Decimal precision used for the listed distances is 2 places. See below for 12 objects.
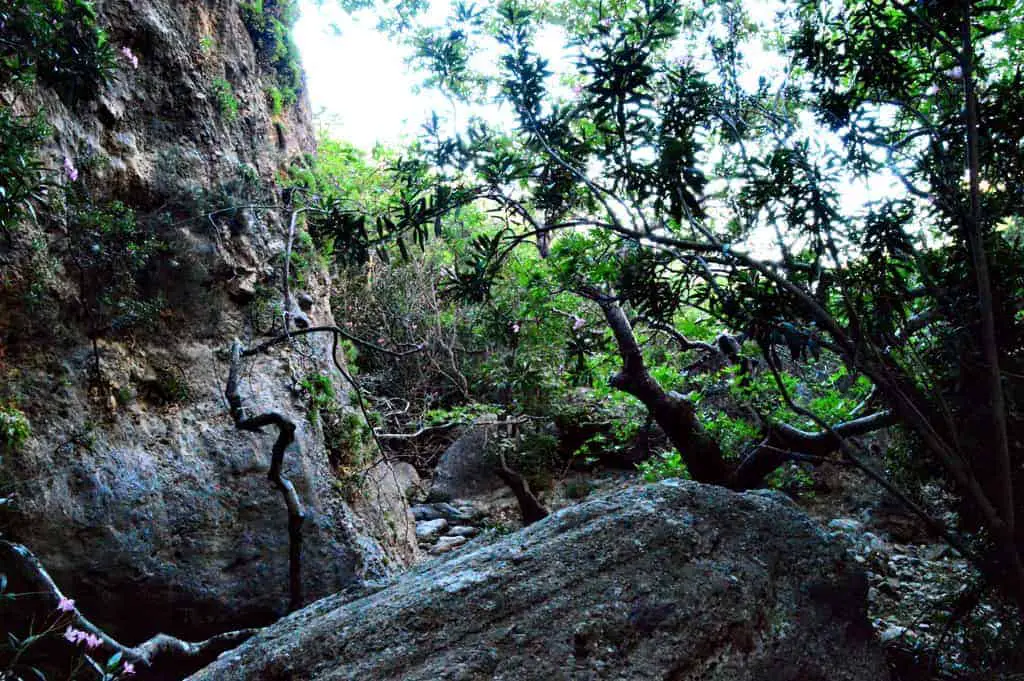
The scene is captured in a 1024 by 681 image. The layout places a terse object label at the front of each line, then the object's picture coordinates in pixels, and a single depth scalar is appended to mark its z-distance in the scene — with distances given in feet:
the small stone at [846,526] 18.32
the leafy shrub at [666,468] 17.51
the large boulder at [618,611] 6.94
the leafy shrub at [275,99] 24.66
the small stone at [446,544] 22.57
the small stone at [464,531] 25.20
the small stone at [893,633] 10.27
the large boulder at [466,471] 29.76
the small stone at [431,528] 24.54
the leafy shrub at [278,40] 24.52
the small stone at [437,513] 27.09
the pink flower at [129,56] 17.30
